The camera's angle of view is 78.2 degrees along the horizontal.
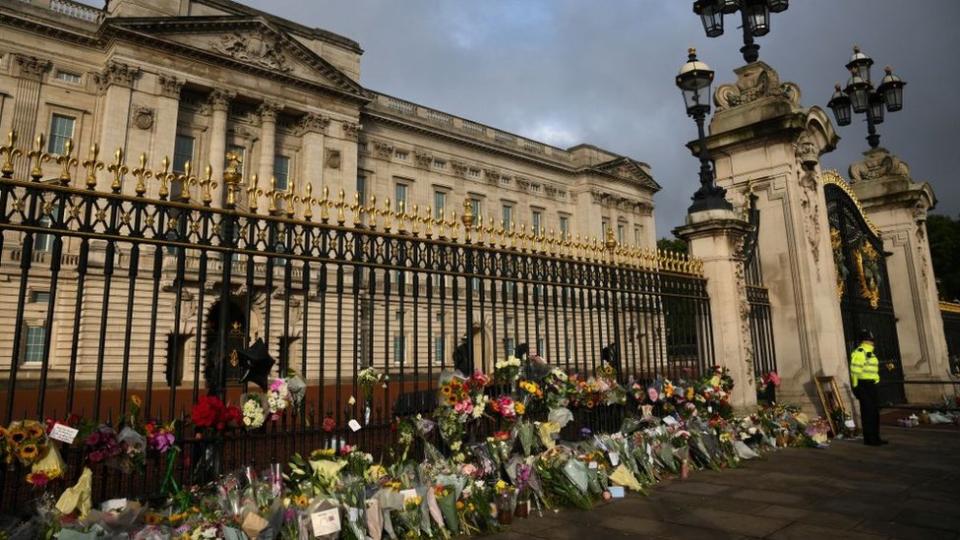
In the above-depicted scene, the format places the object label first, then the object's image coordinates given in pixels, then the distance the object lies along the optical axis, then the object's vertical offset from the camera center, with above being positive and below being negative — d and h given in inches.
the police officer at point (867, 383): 318.7 -11.0
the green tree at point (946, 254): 1448.1 +265.8
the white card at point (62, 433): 145.2 -12.7
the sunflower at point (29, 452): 139.1 -16.3
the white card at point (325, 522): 151.5 -37.3
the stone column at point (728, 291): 335.0 +43.5
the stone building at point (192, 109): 900.6 +511.4
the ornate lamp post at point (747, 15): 359.3 +216.2
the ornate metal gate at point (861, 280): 447.2 +66.9
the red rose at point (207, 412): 170.7 -9.7
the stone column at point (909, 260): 529.7 +93.5
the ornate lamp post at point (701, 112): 321.4 +140.3
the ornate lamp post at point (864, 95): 482.0 +221.4
